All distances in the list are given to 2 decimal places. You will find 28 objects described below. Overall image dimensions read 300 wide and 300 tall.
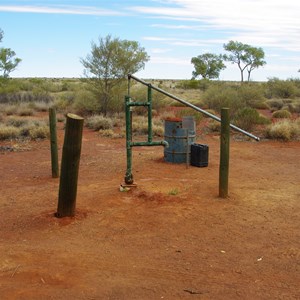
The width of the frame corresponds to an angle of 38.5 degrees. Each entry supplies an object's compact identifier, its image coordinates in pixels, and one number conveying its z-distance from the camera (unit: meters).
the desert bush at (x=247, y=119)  15.92
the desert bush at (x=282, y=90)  31.84
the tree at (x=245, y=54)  45.81
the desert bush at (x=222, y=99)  21.81
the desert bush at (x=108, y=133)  15.05
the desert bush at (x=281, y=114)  21.58
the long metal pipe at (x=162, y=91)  7.06
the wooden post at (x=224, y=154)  6.71
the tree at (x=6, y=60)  30.42
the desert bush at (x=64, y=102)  24.22
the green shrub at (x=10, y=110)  22.30
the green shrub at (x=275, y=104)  26.70
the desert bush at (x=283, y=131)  14.06
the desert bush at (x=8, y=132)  14.44
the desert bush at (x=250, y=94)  25.14
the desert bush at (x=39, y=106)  24.84
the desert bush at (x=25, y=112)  22.09
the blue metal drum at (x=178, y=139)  9.73
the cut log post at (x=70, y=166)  5.54
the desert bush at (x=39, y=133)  14.42
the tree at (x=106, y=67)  20.62
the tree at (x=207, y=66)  47.69
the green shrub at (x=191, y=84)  40.41
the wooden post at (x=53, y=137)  8.24
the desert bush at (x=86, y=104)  21.36
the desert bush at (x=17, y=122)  16.90
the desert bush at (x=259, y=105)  25.66
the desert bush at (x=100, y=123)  16.69
